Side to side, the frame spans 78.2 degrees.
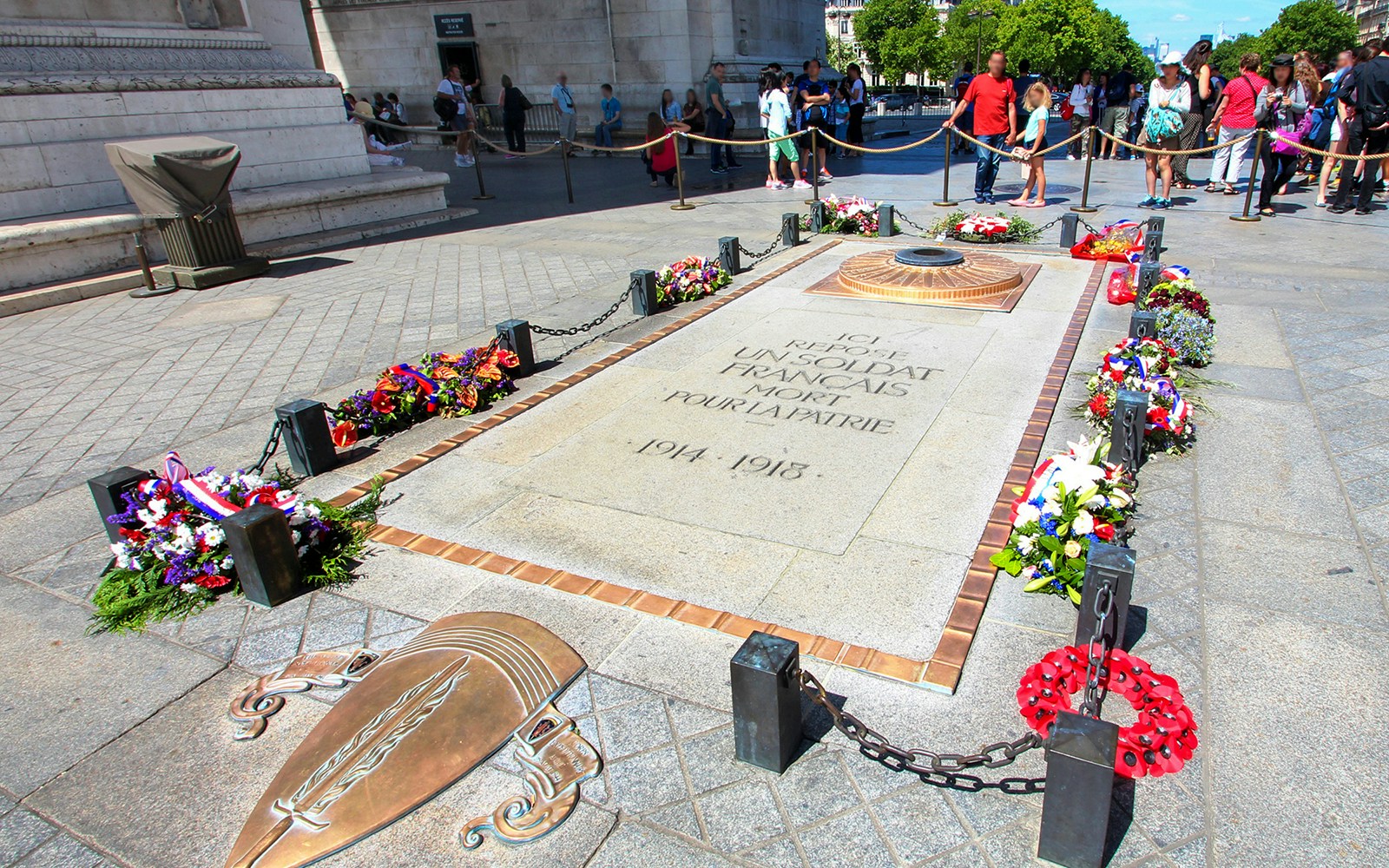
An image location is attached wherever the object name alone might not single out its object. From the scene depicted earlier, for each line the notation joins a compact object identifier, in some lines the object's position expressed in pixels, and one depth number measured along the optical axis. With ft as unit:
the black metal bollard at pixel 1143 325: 18.71
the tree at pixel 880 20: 256.32
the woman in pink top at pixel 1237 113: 38.93
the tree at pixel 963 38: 211.61
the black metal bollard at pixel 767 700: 8.93
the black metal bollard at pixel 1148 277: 23.08
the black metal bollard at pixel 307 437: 16.90
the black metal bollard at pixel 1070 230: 32.63
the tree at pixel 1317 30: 230.48
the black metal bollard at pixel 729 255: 30.48
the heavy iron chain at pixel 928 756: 8.65
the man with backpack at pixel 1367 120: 35.58
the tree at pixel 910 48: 230.48
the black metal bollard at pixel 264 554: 12.80
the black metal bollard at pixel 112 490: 14.07
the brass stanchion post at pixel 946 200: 43.70
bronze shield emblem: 8.89
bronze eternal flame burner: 26.03
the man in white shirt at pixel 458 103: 66.80
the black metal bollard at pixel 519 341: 21.71
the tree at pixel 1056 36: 196.85
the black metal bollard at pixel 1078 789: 7.59
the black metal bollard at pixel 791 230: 35.47
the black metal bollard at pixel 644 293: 26.48
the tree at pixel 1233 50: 272.02
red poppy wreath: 8.86
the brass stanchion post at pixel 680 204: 45.85
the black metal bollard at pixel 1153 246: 27.99
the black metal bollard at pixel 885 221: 36.65
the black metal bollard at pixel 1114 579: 9.99
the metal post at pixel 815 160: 42.55
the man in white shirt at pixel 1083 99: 57.47
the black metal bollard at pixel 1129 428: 14.75
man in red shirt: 39.73
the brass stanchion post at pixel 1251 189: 36.83
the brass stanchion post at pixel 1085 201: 38.74
